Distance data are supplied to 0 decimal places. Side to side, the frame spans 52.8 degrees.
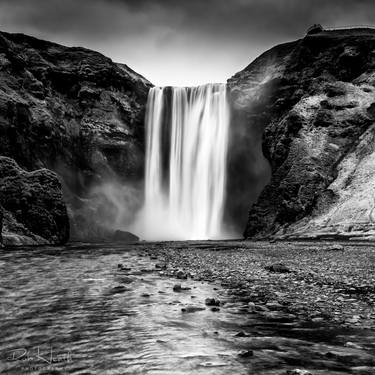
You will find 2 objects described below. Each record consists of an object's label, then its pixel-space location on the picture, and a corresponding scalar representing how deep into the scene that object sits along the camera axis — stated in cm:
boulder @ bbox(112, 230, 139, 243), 6073
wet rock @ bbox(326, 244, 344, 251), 2427
